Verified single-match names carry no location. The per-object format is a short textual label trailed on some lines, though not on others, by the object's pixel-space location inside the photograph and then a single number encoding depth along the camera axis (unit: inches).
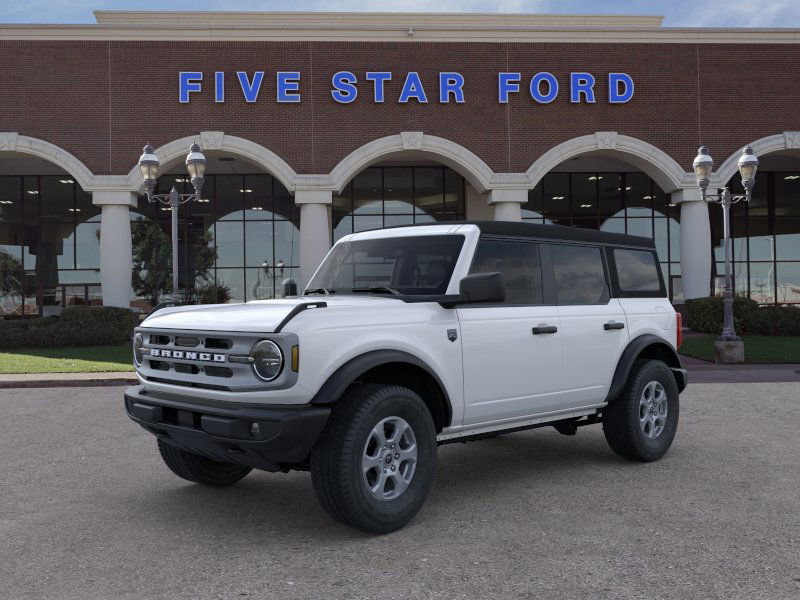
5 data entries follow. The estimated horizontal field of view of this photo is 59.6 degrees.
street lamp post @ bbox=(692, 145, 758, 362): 649.0
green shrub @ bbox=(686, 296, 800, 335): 895.7
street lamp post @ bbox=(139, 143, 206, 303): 615.5
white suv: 166.4
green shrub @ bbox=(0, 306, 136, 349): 820.6
